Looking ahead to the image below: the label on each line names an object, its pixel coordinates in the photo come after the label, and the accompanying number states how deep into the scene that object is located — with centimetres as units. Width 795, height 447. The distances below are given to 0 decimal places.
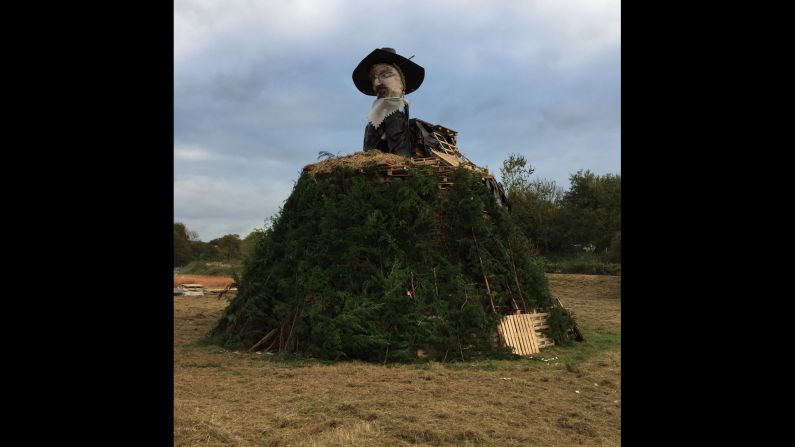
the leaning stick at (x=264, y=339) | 895
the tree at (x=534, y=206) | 3681
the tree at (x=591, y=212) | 3616
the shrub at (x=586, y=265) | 2792
